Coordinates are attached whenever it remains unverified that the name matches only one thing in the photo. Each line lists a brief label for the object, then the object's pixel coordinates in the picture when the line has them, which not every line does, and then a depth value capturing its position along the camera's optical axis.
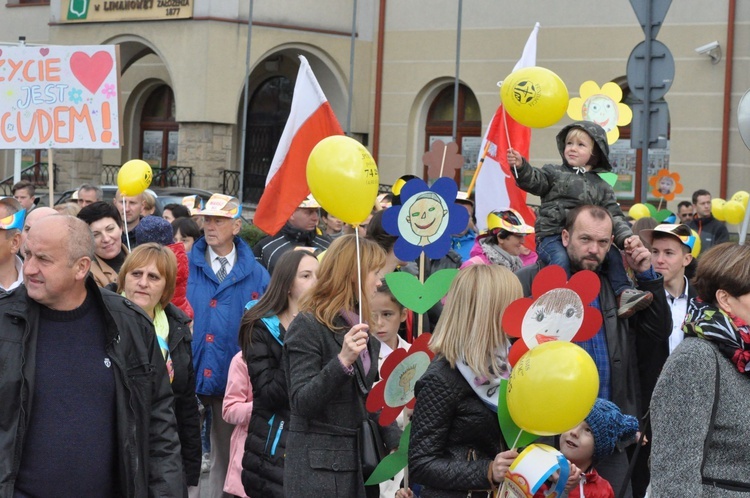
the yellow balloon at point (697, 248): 17.44
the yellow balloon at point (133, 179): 19.77
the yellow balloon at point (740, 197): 33.66
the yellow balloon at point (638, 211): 21.20
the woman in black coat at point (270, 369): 10.96
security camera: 39.81
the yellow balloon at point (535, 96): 13.94
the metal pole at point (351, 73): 44.72
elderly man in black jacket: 8.36
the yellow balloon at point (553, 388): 8.07
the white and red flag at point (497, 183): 19.97
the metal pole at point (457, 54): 42.42
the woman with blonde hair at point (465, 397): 8.59
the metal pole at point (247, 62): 42.34
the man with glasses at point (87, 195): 20.61
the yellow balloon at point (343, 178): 10.77
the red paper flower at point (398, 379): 9.78
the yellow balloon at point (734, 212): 32.44
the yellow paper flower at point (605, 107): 17.86
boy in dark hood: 12.82
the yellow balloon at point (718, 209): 33.25
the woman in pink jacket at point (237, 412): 12.17
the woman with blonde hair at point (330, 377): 9.56
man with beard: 11.18
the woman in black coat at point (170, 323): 11.52
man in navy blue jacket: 14.47
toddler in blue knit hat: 9.59
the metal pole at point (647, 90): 17.86
